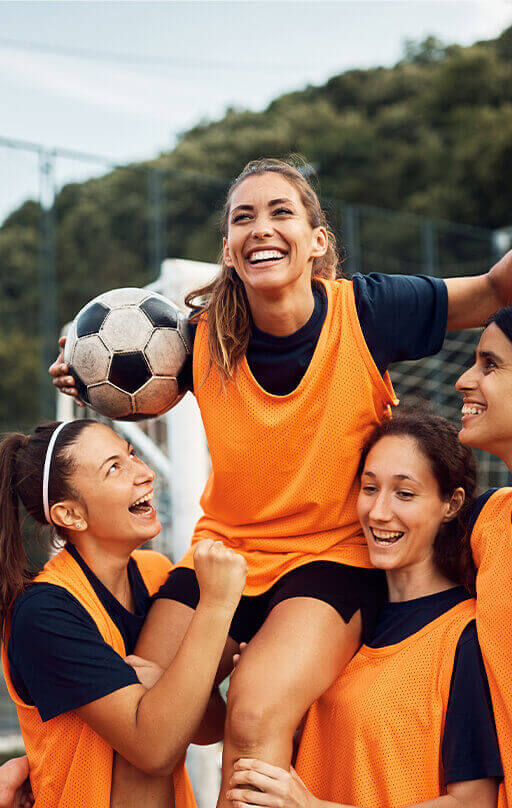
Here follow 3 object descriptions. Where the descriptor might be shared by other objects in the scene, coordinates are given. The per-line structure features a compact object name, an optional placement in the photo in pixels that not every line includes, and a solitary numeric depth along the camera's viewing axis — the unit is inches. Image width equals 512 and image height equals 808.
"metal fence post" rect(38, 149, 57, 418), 425.1
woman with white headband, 74.9
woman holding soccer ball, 87.8
